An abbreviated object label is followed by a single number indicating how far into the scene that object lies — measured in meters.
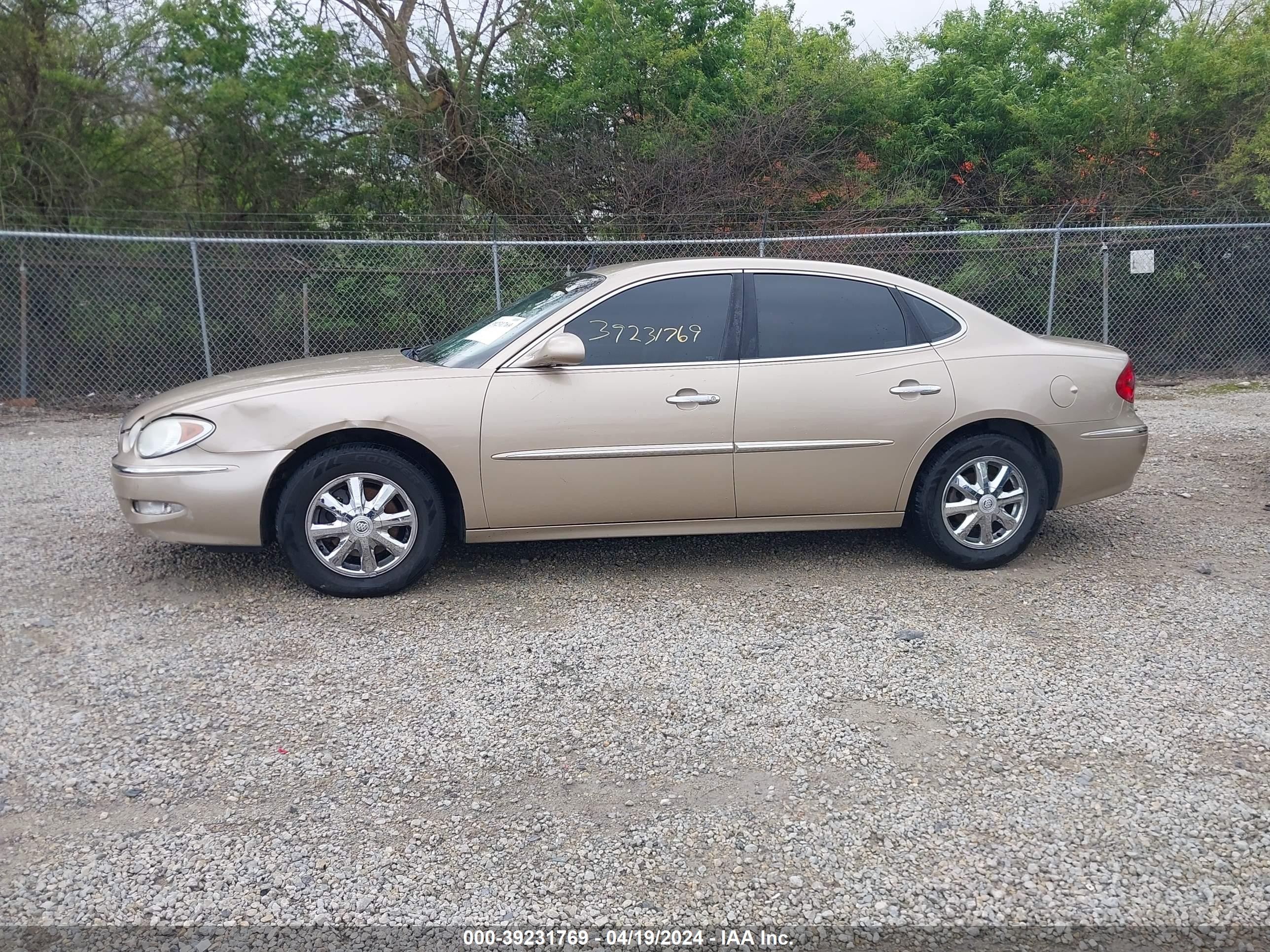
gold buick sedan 4.72
